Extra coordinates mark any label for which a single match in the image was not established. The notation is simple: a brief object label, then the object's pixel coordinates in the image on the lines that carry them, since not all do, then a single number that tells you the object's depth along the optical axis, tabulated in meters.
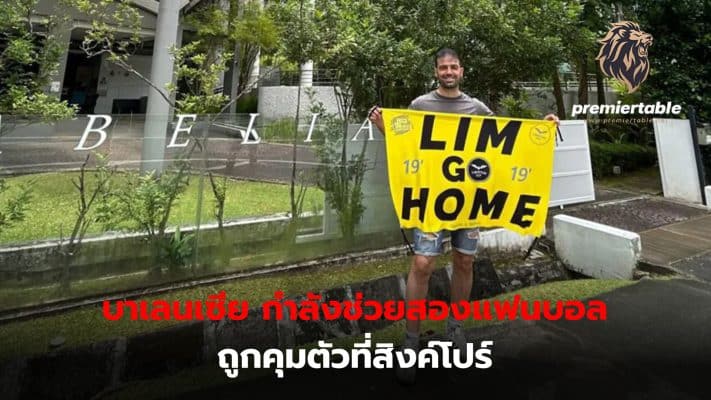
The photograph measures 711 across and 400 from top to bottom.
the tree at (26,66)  3.19
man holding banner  2.76
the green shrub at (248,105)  17.27
